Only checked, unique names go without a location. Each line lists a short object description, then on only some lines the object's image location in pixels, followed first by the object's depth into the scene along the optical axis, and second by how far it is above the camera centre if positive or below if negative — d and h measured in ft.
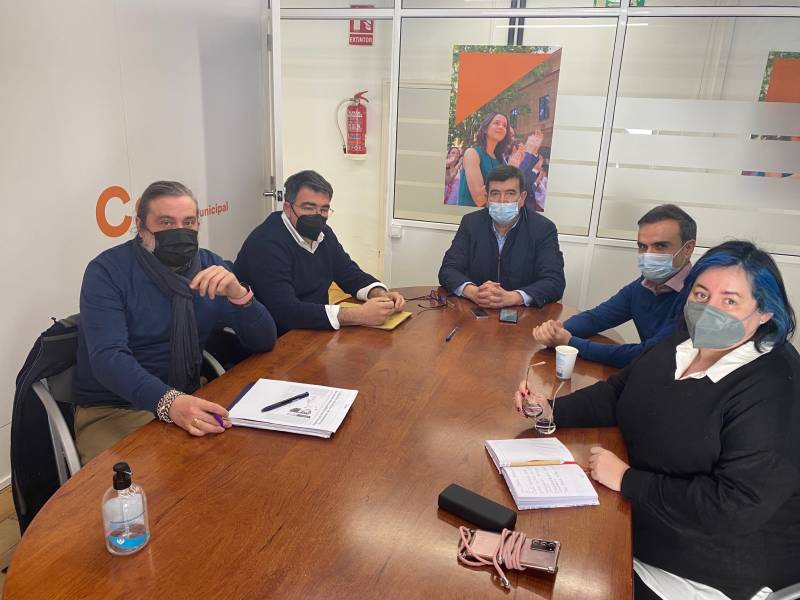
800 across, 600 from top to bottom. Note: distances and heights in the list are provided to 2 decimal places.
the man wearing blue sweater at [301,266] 7.09 -1.75
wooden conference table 3.10 -2.33
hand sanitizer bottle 3.20 -2.17
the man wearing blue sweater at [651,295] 6.38 -1.67
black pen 4.83 -2.25
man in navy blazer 9.08 -1.64
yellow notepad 7.20 -2.28
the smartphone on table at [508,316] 7.73 -2.26
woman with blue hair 3.75 -1.98
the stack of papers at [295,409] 4.59 -2.26
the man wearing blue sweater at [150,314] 5.37 -1.85
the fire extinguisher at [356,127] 15.28 +0.27
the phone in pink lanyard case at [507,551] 3.25 -2.30
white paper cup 5.94 -2.15
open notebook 3.87 -2.29
